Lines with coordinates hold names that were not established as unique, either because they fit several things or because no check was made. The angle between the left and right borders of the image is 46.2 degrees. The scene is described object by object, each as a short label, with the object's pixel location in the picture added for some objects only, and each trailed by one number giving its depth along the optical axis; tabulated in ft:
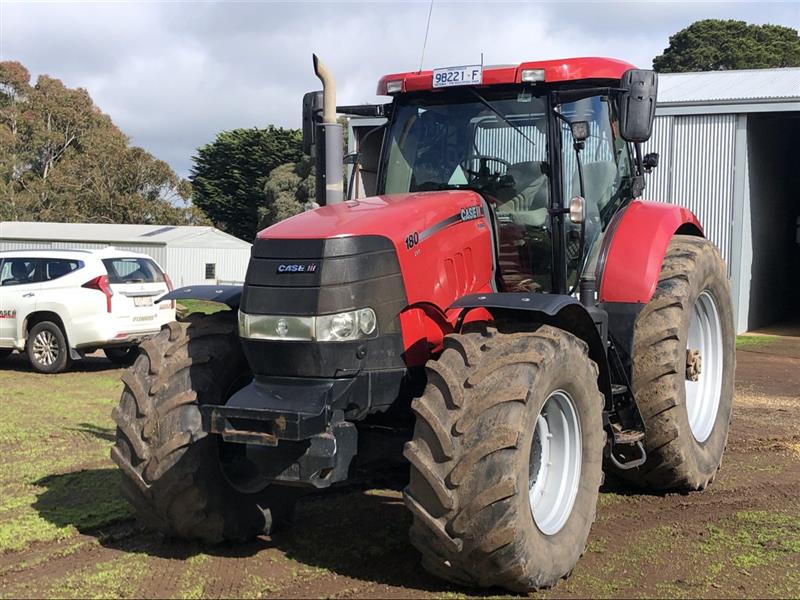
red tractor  13.62
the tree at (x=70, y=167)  152.56
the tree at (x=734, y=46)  156.56
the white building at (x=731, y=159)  60.29
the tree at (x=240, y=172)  172.96
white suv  41.81
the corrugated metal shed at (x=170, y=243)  114.42
